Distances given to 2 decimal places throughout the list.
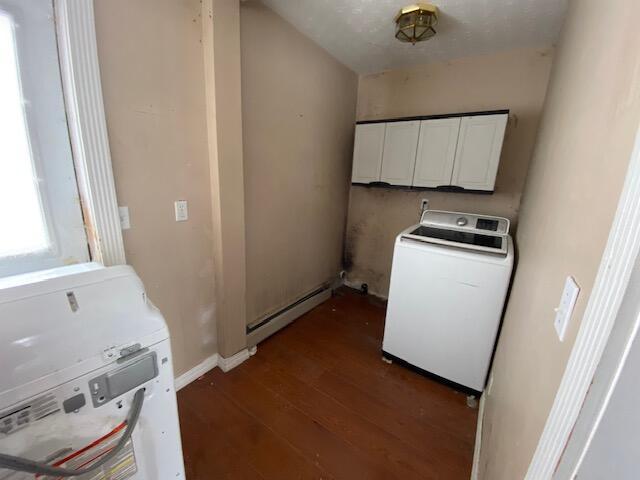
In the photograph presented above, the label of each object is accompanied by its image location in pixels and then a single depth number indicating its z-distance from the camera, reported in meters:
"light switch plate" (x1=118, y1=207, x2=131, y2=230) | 1.23
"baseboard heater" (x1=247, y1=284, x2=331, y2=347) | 2.05
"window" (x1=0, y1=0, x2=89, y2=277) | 0.92
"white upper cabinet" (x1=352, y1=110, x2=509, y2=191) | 1.94
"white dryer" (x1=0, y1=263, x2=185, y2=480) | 0.63
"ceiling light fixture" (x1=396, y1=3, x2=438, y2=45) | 1.53
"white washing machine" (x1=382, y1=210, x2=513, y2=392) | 1.54
